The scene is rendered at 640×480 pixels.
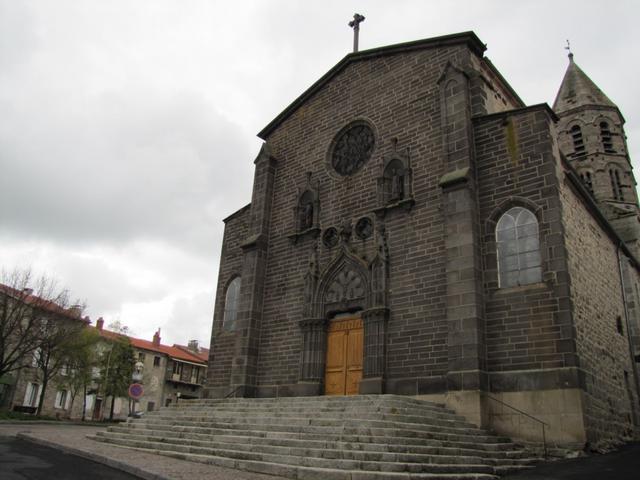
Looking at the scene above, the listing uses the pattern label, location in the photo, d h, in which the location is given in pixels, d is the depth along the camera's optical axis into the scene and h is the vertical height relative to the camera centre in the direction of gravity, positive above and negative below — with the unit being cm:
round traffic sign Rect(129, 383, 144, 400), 1800 +47
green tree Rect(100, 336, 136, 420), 3753 +247
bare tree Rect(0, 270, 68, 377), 2608 +420
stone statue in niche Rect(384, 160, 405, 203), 1591 +686
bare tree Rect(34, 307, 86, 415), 2820 +346
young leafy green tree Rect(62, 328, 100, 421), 3272 +268
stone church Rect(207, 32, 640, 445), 1223 +434
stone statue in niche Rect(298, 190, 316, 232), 1833 +674
